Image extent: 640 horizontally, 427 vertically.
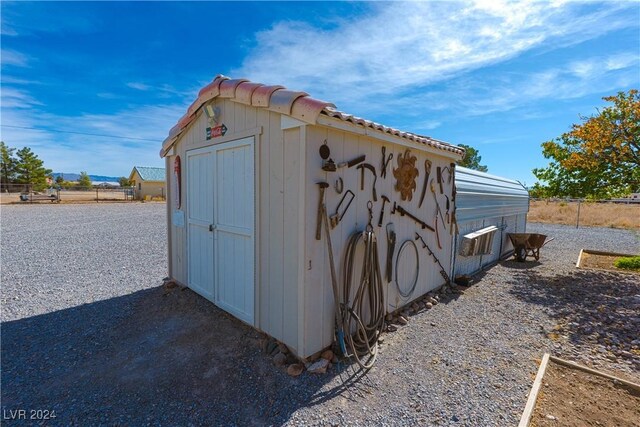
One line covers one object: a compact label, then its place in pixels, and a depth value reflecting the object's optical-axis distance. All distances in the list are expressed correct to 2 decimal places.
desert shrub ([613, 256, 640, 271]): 6.45
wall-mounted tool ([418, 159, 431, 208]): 4.14
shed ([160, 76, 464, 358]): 2.67
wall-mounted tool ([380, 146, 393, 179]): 3.37
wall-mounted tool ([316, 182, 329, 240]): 2.69
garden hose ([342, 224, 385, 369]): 2.91
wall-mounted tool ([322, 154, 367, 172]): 2.67
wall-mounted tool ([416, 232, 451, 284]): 4.28
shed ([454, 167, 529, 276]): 5.33
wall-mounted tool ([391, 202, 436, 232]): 3.65
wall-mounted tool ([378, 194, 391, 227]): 3.40
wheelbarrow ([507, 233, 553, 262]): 6.99
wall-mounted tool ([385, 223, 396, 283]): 3.56
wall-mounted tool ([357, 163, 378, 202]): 3.11
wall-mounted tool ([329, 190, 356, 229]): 2.82
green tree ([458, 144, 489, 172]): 31.71
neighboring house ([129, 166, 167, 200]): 31.72
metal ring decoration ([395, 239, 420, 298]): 3.81
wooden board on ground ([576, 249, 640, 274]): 6.60
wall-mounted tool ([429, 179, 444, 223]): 4.36
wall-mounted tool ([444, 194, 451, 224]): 4.82
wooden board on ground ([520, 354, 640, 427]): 2.08
